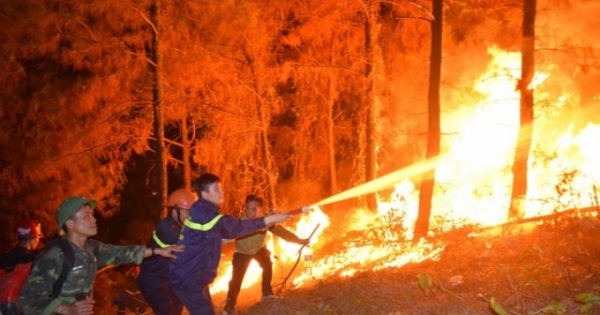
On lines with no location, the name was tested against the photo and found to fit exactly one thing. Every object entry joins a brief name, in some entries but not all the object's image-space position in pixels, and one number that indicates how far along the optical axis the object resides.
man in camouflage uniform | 4.61
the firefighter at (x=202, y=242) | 5.99
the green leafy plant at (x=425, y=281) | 6.09
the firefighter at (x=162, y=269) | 7.05
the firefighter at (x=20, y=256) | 5.29
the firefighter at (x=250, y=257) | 8.50
